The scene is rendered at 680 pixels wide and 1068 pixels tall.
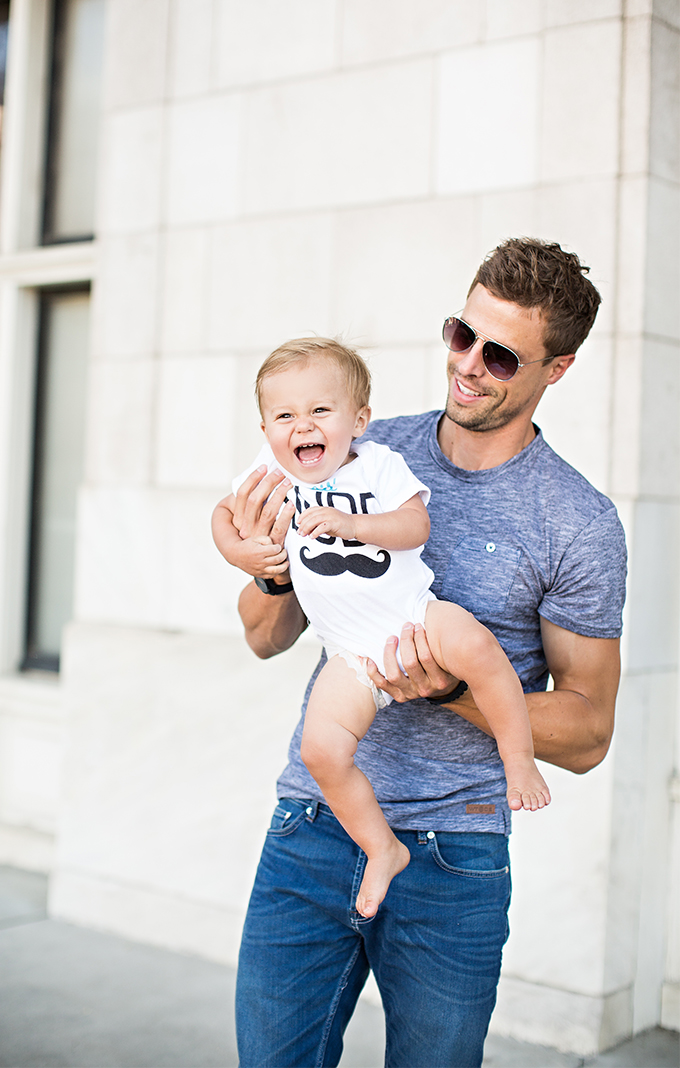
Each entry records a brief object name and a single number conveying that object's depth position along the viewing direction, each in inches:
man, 80.8
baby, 77.7
